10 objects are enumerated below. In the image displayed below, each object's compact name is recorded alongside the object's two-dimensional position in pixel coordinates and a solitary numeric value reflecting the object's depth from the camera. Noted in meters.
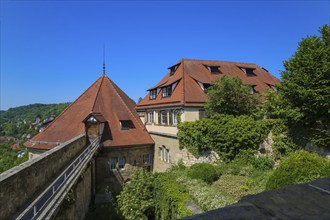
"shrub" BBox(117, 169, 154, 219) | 16.09
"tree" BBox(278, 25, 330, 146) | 15.35
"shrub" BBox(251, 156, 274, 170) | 18.00
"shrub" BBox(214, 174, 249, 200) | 13.31
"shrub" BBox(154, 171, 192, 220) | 13.18
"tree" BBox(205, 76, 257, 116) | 20.25
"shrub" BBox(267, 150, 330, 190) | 10.36
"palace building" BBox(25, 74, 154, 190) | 23.17
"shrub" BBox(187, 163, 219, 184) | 16.08
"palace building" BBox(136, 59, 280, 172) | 22.72
